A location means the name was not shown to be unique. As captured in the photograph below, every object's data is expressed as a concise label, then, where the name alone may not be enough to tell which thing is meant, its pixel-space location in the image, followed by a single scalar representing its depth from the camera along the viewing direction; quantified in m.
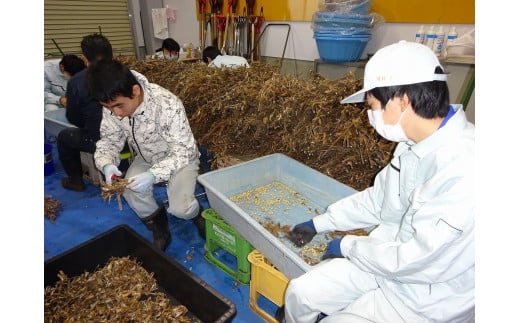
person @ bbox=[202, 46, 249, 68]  4.54
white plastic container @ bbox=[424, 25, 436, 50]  3.59
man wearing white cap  1.12
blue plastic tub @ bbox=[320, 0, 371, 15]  3.93
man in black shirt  3.07
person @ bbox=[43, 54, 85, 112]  3.99
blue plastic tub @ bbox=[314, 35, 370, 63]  4.02
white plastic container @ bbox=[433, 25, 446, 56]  3.56
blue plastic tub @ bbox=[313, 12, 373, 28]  3.90
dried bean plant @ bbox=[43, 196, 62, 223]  3.05
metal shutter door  6.69
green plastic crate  2.19
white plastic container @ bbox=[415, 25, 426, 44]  3.76
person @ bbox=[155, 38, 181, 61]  5.84
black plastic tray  1.75
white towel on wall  7.73
